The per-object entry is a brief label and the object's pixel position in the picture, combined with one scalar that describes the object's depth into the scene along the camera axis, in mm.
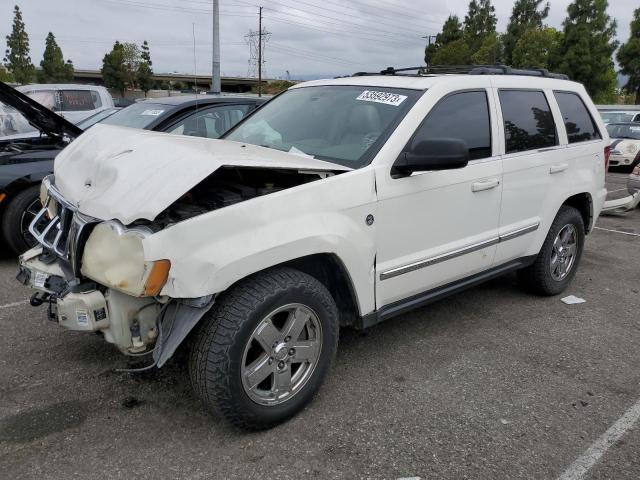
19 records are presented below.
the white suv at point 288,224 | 2514
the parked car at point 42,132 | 5324
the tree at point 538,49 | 33656
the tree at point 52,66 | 53906
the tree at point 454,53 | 38719
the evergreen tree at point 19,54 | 48750
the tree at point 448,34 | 43531
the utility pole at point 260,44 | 51812
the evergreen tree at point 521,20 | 38062
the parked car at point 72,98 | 11906
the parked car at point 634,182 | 9264
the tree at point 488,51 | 35500
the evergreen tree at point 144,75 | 55875
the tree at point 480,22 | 42266
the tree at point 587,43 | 32125
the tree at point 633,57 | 33741
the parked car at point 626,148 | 14328
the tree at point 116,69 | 54594
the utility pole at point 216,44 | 16094
